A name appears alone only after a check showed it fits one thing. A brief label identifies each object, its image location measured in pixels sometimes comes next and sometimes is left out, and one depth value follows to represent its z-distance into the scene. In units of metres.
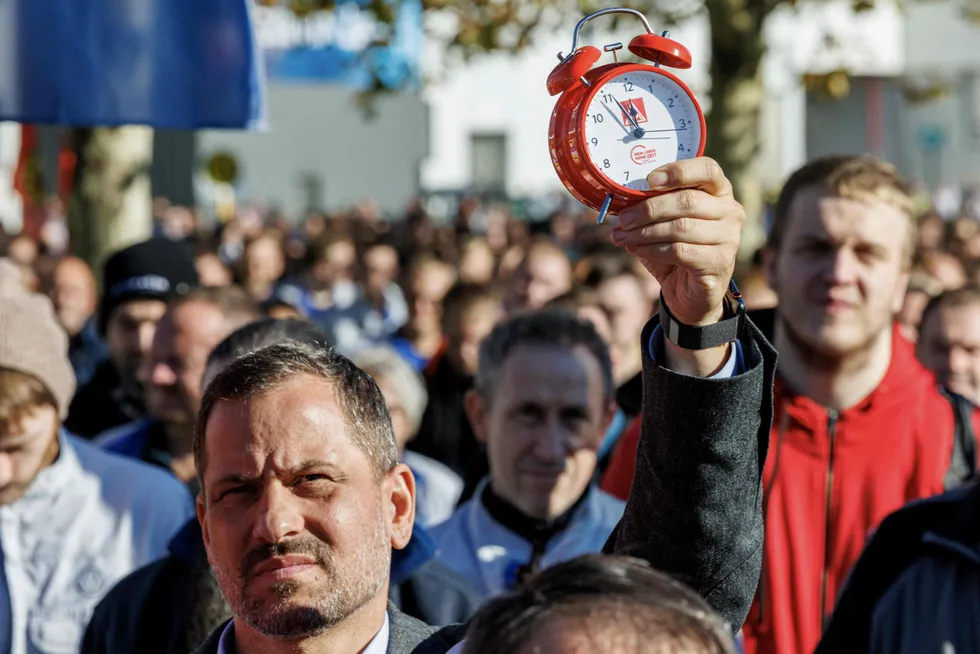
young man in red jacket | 3.78
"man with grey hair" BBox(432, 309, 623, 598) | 4.29
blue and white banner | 11.74
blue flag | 5.06
